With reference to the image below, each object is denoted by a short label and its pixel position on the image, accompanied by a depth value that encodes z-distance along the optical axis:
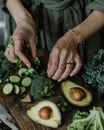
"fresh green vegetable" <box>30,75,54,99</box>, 0.82
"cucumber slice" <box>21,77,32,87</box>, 0.87
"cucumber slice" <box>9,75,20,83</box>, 0.87
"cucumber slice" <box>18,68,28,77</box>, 0.89
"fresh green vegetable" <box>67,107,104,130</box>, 0.70
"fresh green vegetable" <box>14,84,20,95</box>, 0.85
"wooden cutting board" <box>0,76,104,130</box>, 0.77
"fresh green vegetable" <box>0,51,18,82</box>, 0.89
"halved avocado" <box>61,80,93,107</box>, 0.80
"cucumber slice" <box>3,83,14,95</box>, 0.85
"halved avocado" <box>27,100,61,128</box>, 0.76
